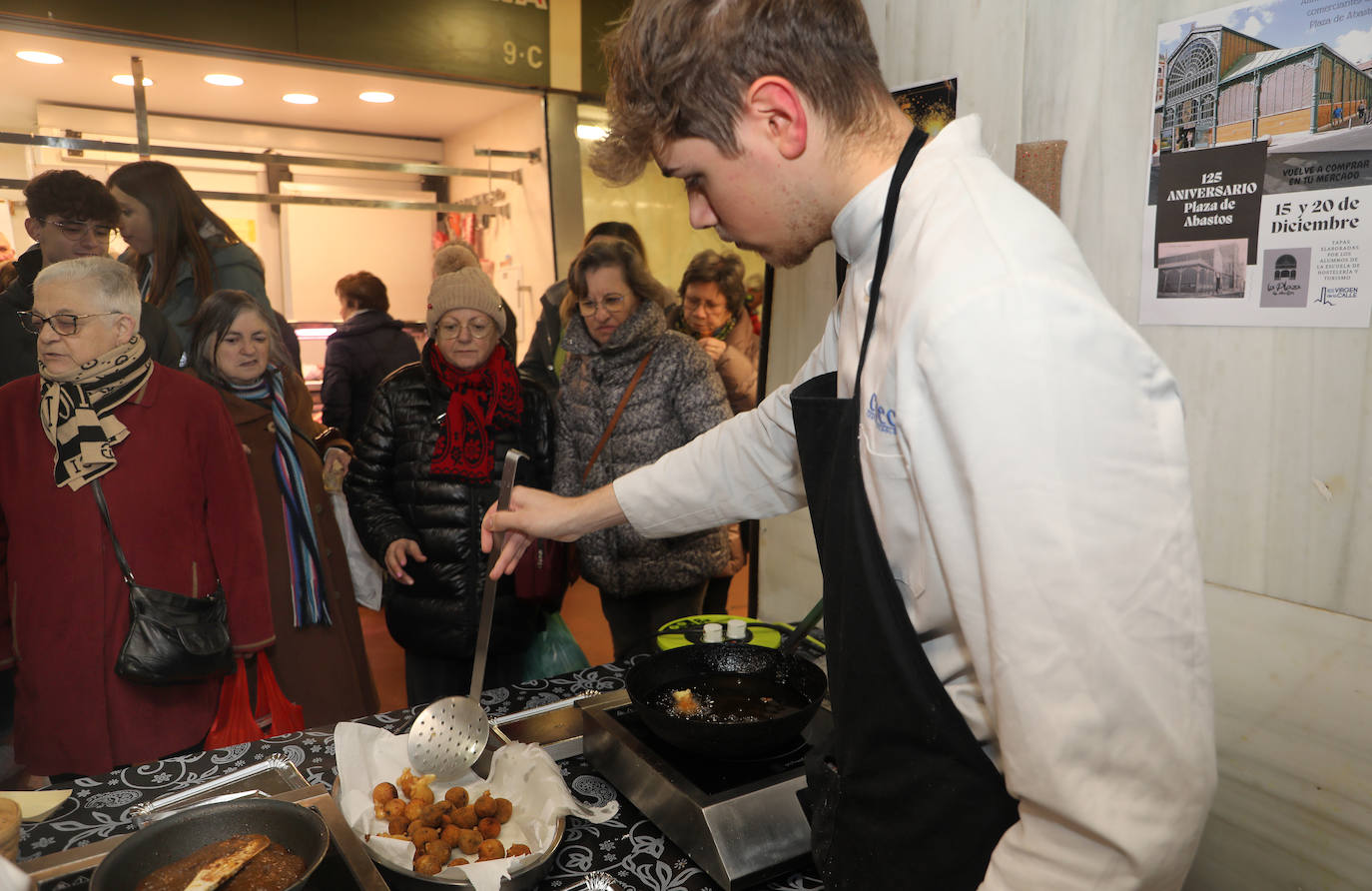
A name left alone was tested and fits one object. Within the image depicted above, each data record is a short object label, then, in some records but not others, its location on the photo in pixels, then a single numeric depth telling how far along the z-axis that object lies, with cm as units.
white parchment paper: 105
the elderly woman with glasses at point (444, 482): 243
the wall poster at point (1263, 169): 115
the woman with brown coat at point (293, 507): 237
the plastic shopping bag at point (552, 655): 253
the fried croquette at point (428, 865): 100
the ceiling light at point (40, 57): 280
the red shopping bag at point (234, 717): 200
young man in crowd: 205
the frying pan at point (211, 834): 93
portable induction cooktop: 104
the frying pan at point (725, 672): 111
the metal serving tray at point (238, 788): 120
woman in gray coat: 261
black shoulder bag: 187
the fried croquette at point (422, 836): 106
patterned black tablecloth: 108
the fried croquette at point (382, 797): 113
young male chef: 65
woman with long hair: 227
